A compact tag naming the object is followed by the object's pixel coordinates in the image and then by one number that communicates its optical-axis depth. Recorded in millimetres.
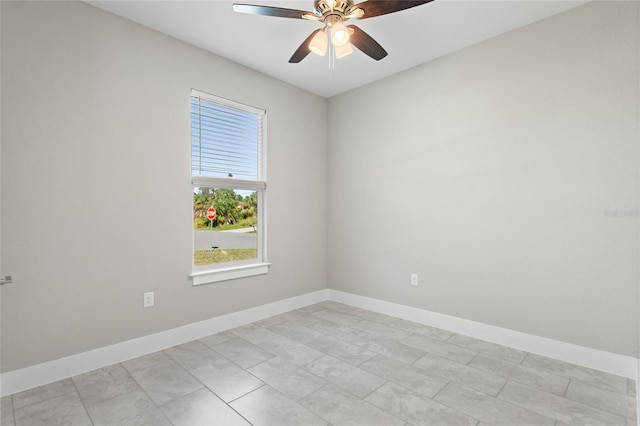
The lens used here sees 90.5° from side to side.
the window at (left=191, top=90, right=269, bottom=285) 3076
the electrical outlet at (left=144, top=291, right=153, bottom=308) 2656
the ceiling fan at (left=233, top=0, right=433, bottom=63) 1915
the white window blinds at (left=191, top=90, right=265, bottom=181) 3059
